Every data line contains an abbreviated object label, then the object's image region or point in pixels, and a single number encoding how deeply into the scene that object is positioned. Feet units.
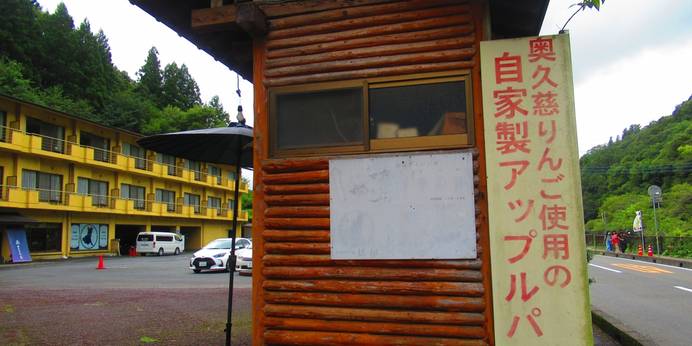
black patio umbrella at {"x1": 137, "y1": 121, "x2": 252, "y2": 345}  19.34
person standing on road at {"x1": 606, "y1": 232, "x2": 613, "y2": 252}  116.98
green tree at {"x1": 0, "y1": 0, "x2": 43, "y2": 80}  164.14
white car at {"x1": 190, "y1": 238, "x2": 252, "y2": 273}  71.00
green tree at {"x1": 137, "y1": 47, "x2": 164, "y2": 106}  233.96
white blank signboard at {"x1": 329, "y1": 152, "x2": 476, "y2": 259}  13.60
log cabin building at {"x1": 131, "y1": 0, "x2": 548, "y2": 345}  13.55
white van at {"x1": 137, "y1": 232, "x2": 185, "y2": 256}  128.98
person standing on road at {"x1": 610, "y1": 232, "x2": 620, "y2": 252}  111.67
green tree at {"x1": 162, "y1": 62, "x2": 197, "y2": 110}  238.07
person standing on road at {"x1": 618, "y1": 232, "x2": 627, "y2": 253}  110.52
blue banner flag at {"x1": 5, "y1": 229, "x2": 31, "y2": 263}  97.25
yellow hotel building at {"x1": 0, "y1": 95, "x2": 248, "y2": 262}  100.53
